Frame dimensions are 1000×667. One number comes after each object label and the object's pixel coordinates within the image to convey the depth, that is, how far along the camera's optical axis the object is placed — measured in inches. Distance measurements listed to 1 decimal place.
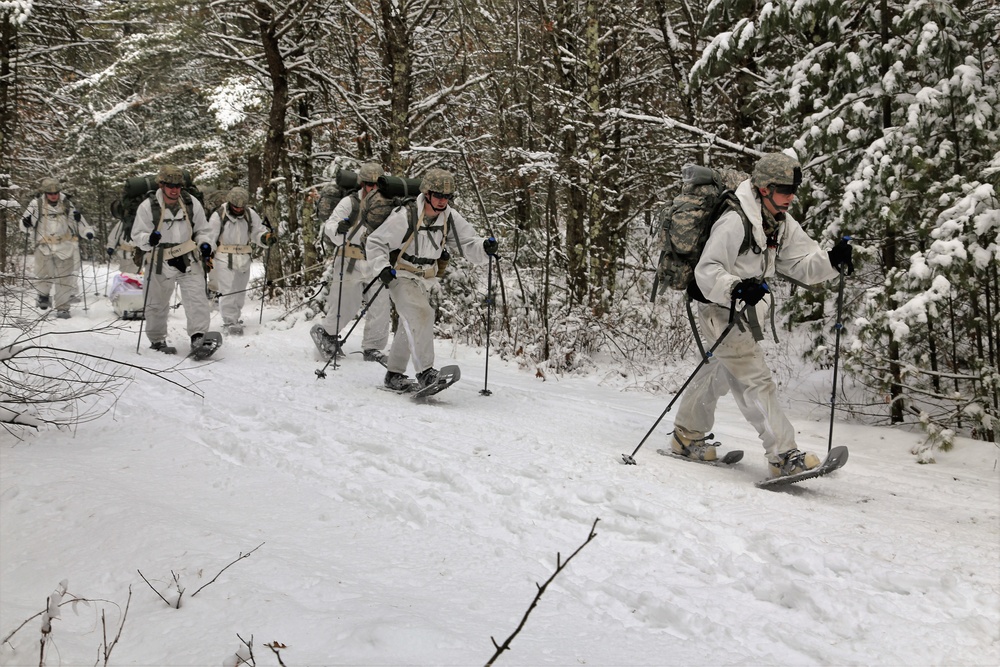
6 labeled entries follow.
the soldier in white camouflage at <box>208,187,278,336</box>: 488.4
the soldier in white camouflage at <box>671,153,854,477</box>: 195.3
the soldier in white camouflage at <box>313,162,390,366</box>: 371.6
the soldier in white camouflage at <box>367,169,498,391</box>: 292.4
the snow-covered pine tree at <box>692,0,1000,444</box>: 235.3
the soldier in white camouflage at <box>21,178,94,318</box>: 531.8
